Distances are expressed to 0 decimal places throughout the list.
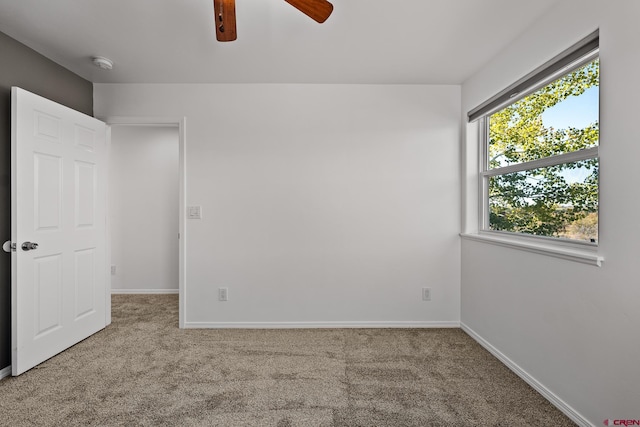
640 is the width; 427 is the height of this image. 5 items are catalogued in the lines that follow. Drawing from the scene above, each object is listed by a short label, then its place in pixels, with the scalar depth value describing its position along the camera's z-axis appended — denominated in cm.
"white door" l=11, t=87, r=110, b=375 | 232
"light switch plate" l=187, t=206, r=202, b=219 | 333
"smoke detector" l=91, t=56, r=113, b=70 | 274
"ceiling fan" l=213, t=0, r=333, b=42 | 153
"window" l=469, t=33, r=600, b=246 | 191
